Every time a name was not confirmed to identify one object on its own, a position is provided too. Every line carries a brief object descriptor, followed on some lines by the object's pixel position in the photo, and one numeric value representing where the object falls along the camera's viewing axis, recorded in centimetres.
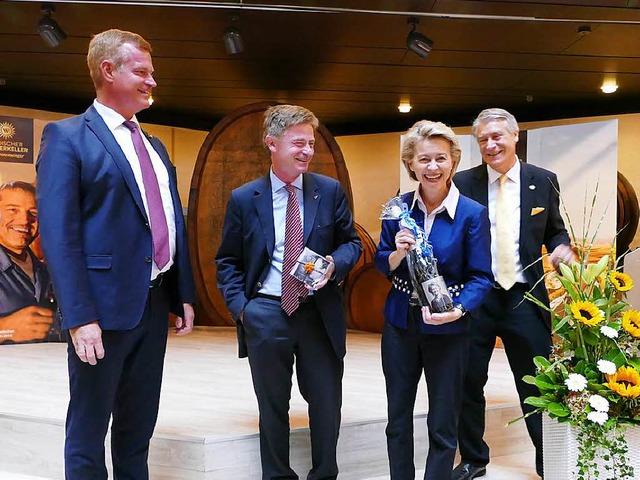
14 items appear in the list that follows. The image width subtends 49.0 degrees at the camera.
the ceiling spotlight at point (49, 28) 443
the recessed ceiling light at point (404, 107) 712
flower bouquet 228
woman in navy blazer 249
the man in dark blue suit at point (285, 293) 265
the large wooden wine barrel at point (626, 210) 687
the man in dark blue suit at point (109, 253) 209
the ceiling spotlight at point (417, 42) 466
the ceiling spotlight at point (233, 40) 460
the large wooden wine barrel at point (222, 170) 565
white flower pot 233
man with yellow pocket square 293
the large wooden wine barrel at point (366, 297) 662
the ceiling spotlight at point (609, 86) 636
